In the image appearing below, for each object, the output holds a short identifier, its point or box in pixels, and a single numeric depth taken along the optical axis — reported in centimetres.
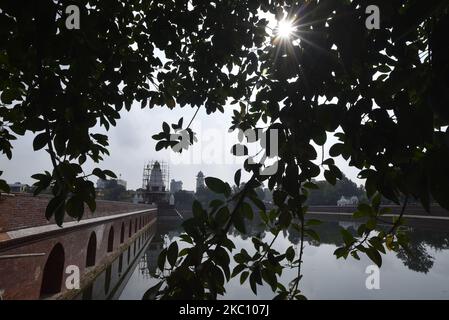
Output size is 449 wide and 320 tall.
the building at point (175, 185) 13856
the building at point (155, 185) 5180
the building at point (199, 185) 7659
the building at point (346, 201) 5312
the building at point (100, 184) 10424
